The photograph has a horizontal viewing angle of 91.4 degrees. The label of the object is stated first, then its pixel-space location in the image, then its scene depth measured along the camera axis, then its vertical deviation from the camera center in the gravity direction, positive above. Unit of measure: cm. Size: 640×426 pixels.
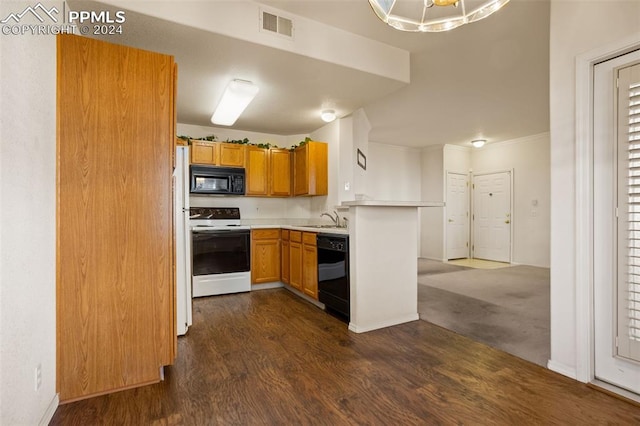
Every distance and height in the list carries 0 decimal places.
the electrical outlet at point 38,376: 152 -81
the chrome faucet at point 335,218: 451 -9
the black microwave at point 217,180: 450 +47
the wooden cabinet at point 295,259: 405 -64
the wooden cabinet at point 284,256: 446 -65
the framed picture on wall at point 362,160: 470 +79
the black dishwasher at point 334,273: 309 -65
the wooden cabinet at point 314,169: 479 +67
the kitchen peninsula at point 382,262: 295 -50
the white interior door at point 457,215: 730 -8
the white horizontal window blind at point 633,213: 181 -1
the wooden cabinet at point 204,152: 450 +87
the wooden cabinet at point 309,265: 365 -64
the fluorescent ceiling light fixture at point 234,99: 332 +127
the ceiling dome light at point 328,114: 427 +134
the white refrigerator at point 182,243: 278 -28
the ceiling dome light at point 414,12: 158 +105
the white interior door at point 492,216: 686 -10
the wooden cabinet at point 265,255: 449 -64
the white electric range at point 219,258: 409 -62
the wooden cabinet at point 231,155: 468 +87
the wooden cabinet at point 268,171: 488 +65
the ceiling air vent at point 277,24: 258 +158
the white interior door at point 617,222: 183 -6
